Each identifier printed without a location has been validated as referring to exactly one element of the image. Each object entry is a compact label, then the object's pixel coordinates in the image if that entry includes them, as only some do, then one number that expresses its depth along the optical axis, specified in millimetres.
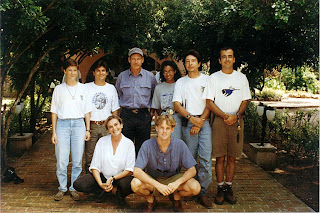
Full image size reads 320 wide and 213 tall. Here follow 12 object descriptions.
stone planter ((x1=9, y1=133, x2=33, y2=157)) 6926
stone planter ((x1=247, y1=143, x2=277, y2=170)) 6041
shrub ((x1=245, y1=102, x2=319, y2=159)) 6109
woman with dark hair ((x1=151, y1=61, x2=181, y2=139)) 4664
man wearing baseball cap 4820
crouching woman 4156
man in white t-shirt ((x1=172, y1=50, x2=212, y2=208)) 4340
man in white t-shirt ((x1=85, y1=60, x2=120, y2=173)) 4707
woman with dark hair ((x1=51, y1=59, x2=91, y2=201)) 4395
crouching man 3896
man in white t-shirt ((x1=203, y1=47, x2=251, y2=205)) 4262
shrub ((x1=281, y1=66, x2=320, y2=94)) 17875
